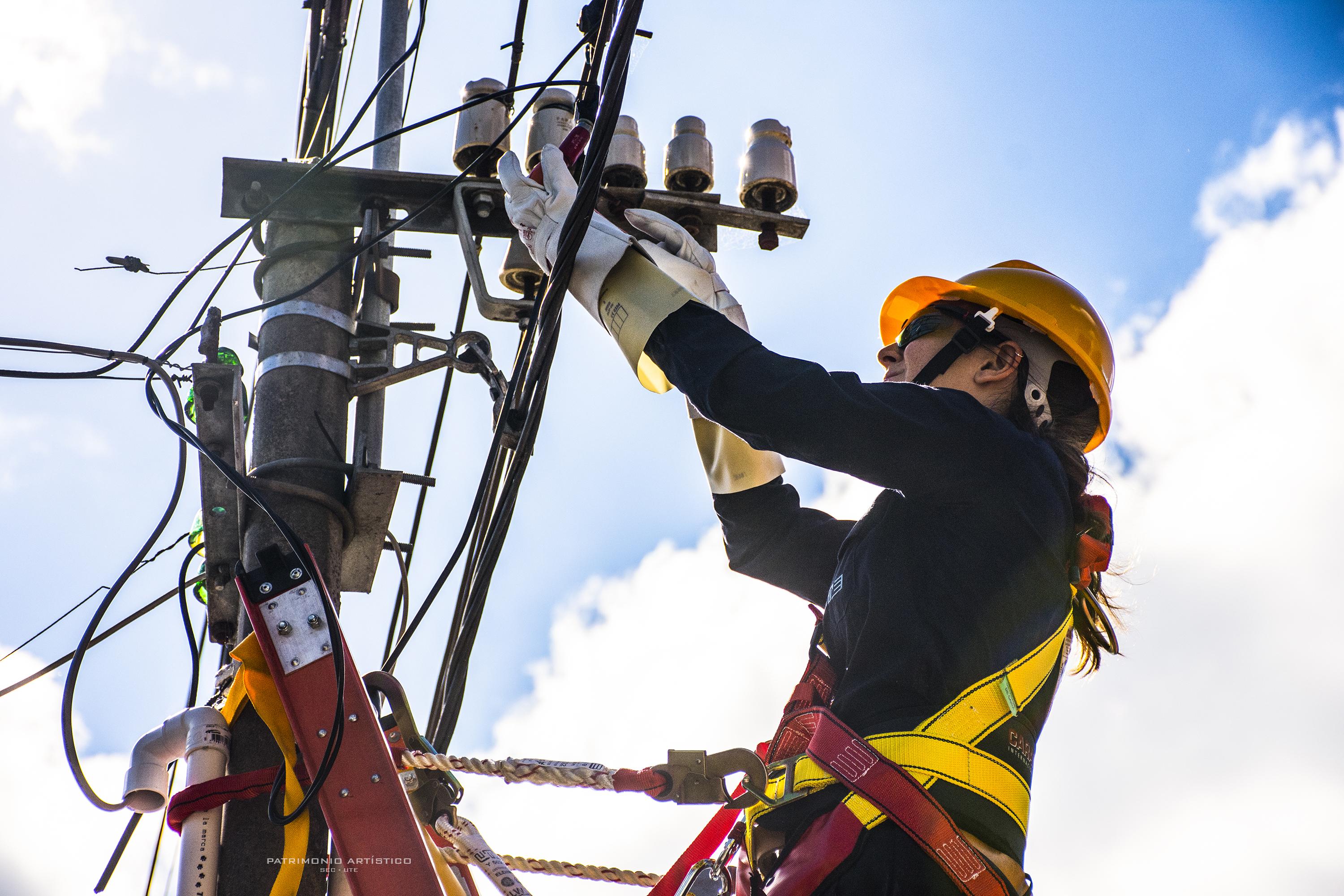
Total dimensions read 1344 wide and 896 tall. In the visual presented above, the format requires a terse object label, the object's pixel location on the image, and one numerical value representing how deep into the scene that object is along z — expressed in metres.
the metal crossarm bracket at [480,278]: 4.42
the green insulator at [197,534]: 4.02
